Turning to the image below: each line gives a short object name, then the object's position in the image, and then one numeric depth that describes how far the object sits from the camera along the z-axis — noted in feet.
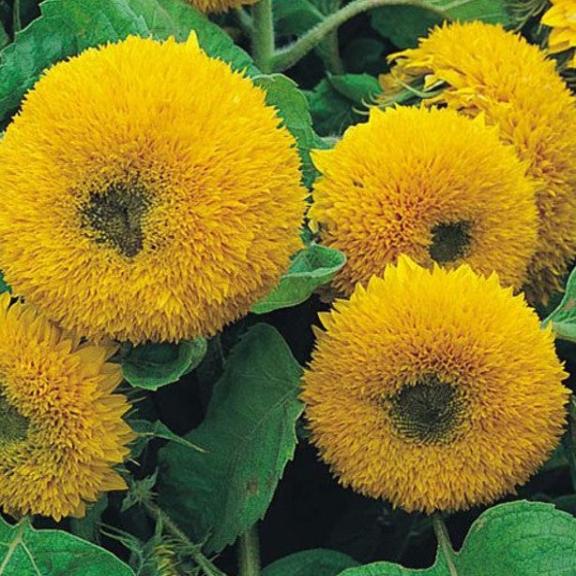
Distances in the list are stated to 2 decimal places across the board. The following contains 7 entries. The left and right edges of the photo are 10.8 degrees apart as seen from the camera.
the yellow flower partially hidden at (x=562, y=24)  5.08
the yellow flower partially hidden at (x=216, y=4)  4.95
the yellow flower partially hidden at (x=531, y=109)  4.92
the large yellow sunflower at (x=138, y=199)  4.40
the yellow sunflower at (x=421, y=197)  4.68
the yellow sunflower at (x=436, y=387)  4.55
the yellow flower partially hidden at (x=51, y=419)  4.48
